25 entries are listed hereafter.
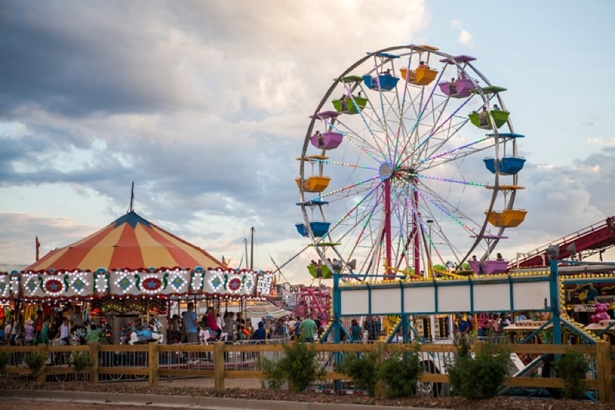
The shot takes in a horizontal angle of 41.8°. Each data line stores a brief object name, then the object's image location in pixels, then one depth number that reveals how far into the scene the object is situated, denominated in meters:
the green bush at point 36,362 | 17.36
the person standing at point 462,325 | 25.62
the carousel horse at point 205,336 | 23.53
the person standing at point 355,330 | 20.98
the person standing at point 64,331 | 21.85
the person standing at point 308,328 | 23.52
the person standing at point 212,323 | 24.92
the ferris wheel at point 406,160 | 30.97
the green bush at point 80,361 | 16.95
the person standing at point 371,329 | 23.82
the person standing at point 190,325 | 23.75
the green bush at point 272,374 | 14.21
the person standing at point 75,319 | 23.56
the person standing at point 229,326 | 24.92
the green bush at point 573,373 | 11.61
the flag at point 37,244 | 68.50
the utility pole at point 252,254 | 97.00
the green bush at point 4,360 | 17.88
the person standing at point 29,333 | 24.58
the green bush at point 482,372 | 11.77
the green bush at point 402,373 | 12.84
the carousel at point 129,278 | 22.53
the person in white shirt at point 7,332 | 26.15
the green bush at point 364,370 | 13.20
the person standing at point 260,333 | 23.66
